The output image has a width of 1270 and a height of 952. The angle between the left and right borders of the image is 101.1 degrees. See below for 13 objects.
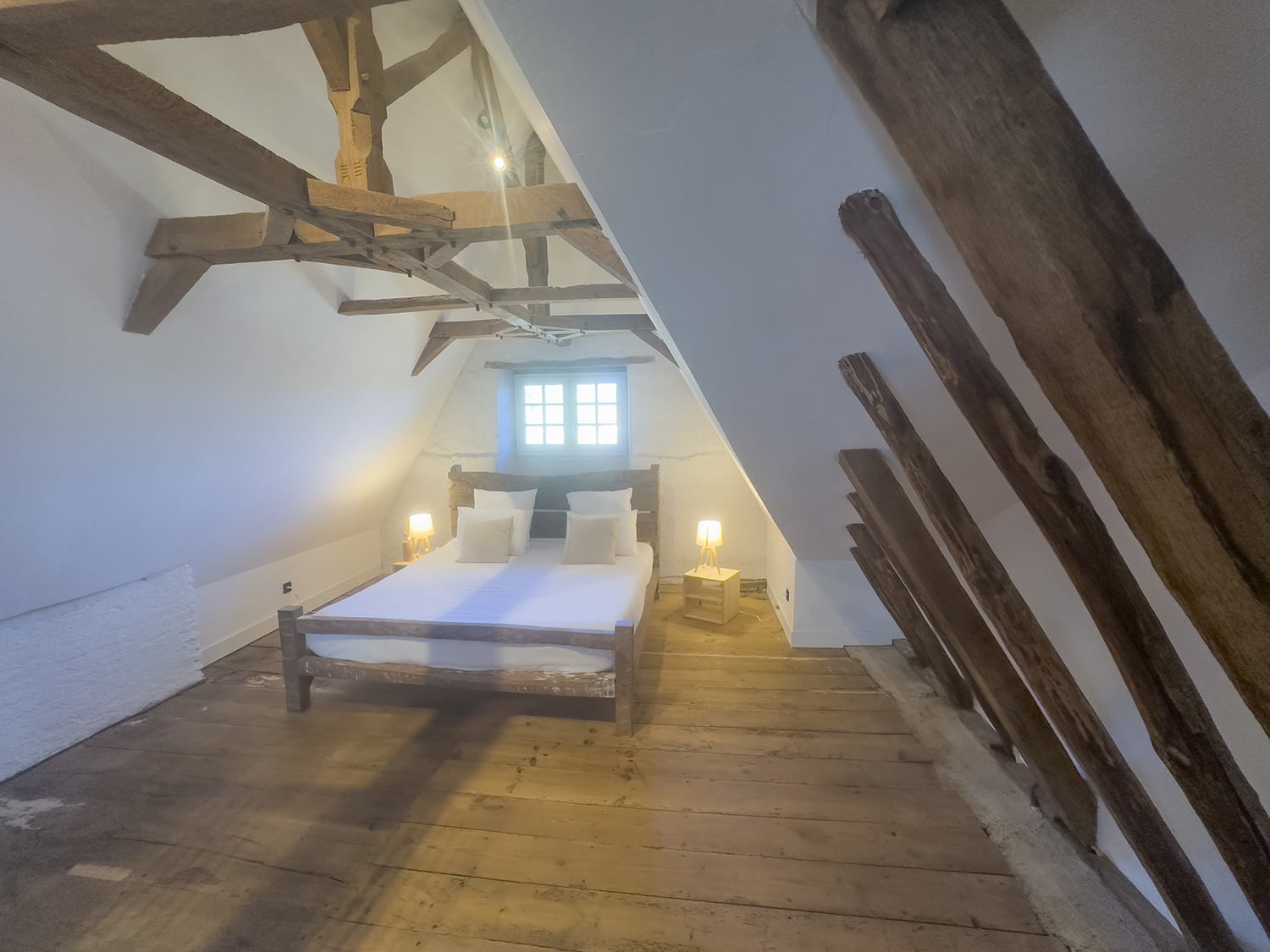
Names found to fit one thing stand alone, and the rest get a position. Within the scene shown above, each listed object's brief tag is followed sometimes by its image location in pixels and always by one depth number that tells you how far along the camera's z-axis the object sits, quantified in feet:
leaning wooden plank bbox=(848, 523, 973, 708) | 8.71
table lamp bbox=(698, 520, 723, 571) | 13.16
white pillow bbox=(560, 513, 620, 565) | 12.60
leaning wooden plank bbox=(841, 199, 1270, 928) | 3.21
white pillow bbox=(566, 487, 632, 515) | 14.02
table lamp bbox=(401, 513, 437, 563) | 14.56
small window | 15.85
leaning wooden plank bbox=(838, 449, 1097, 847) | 5.66
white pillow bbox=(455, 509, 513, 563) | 12.79
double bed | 8.24
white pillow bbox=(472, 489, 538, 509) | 14.61
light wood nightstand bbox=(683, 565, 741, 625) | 12.51
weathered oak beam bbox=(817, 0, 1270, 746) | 2.06
